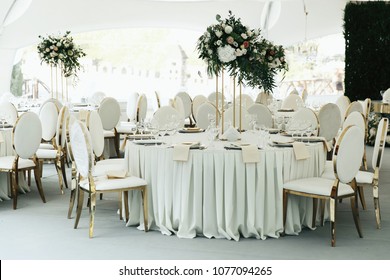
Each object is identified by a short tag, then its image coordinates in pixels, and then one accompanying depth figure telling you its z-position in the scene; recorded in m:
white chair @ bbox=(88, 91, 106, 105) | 10.83
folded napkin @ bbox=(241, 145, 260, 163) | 4.99
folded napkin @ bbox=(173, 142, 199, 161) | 5.06
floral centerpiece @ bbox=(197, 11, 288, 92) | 5.41
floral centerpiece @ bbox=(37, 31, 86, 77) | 9.43
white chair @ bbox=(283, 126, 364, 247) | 4.88
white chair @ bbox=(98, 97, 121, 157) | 8.80
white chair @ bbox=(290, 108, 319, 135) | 7.44
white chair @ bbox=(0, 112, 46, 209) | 6.26
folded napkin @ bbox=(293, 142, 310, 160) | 5.20
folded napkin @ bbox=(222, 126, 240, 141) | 5.69
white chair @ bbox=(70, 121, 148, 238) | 5.14
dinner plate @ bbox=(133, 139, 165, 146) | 5.46
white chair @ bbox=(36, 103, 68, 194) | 6.75
